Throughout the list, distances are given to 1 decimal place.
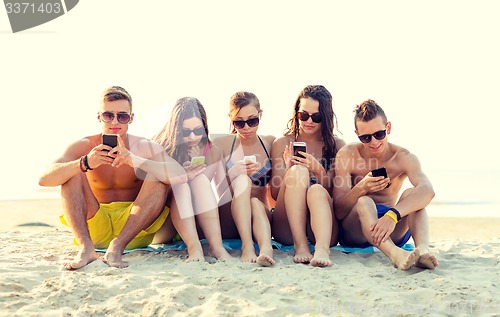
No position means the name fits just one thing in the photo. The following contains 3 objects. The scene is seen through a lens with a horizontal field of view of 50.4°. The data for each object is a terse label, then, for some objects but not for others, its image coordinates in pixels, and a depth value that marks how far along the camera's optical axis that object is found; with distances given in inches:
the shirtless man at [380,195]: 183.6
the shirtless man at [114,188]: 182.1
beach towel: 209.9
